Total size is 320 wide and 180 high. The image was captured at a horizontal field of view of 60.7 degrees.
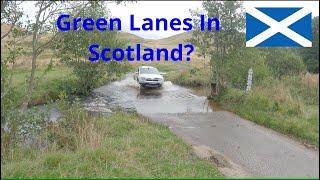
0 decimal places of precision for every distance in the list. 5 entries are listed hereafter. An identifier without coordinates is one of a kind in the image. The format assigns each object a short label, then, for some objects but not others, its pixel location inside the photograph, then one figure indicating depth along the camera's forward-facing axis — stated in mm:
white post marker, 10854
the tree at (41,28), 6446
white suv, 16558
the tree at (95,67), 14449
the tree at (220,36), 11659
